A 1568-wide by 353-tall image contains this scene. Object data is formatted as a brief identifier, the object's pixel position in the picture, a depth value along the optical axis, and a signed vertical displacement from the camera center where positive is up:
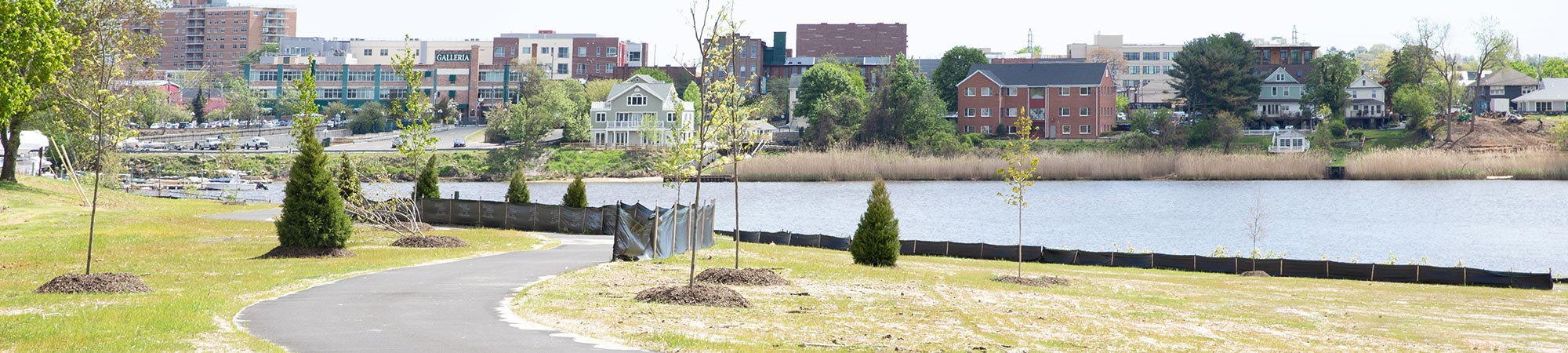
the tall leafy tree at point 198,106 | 188.15 +11.67
